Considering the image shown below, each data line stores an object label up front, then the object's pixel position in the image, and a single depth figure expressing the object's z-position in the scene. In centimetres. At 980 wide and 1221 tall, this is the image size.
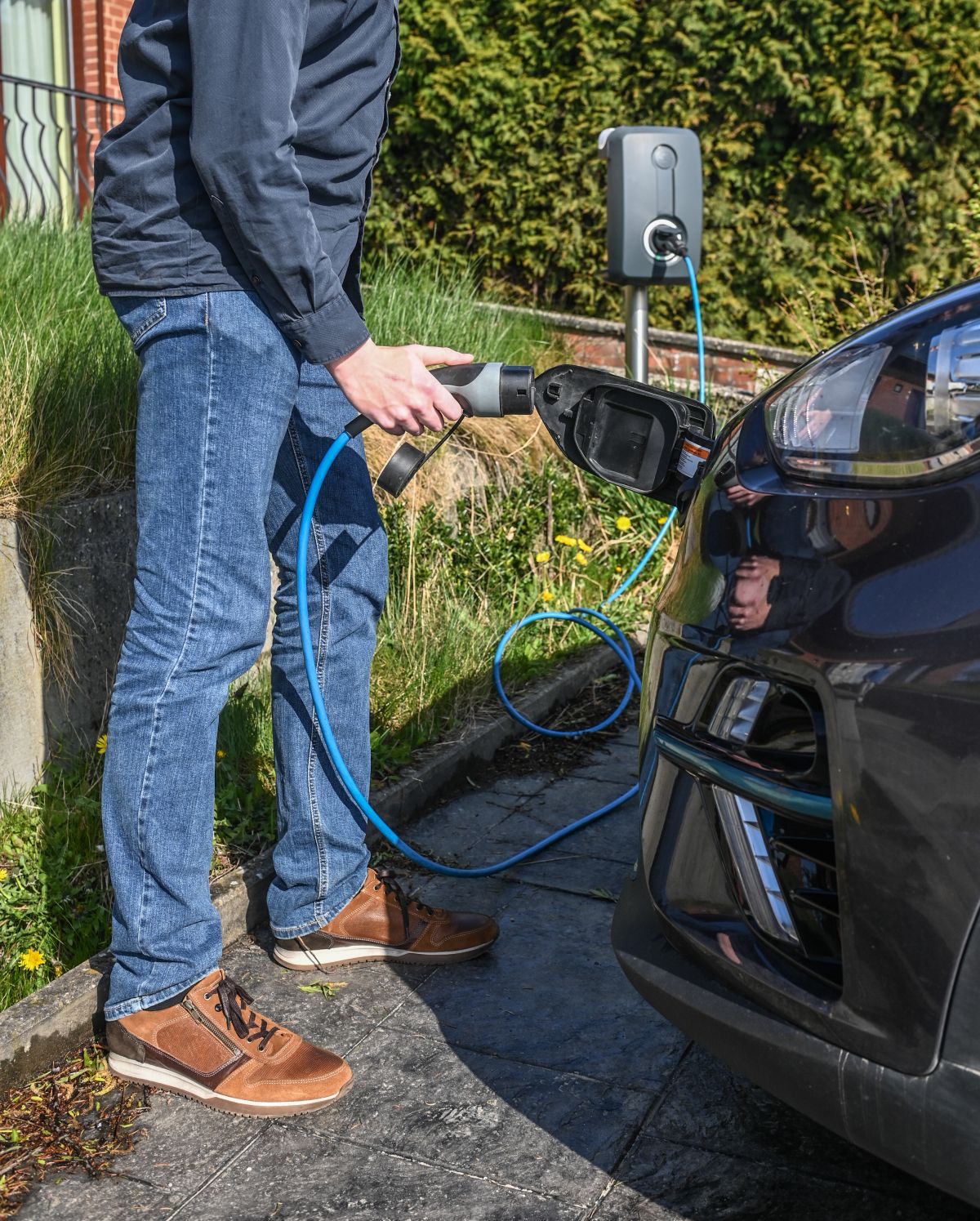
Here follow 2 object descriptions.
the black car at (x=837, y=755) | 132
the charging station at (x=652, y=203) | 489
